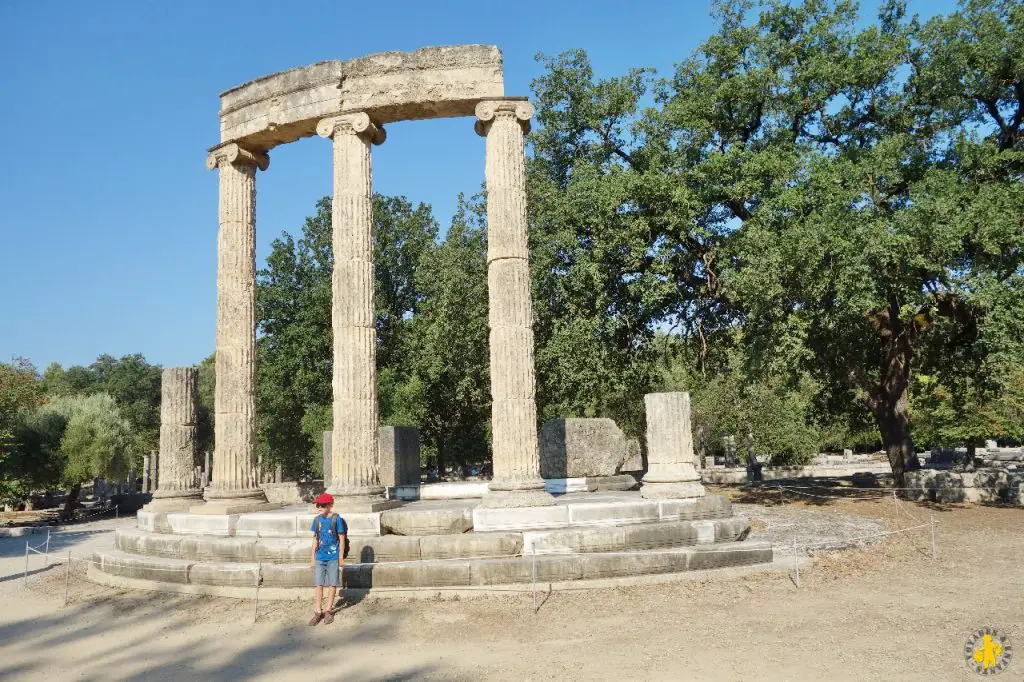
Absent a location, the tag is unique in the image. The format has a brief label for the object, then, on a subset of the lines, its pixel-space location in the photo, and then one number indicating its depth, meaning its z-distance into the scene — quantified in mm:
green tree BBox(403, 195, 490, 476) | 27359
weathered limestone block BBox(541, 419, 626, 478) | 18141
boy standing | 9094
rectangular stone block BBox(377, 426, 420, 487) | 18977
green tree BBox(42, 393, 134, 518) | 28672
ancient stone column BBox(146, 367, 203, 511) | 14844
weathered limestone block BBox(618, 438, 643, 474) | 20028
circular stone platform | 10211
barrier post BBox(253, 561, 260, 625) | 9261
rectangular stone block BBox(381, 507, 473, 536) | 11500
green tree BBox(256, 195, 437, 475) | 31844
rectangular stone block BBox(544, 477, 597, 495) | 16438
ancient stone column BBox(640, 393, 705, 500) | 13562
